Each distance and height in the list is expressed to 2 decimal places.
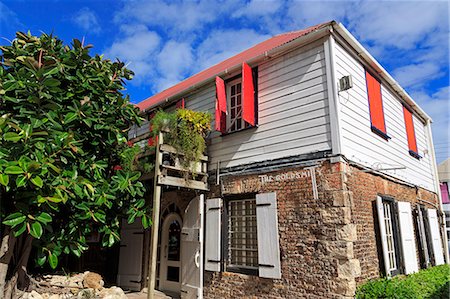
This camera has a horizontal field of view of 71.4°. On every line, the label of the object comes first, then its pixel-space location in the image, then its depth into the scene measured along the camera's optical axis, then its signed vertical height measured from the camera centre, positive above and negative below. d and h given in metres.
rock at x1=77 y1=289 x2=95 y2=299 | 6.44 -1.34
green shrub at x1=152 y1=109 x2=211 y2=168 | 6.93 +2.09
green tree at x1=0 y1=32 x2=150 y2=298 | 4.94 +1.37
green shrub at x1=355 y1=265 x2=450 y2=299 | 4.88 -1.00
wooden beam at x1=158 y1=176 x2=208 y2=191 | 6.35 +0.95
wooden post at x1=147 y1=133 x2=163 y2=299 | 5.65 +0.20
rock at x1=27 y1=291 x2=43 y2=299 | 5.94 -1.26
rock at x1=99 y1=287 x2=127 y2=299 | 6.54 -1.36
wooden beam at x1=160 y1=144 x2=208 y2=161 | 6.59 +1.63
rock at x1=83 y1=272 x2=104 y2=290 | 6.94 -1.16
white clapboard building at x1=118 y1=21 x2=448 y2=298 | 5.58 +0.78
